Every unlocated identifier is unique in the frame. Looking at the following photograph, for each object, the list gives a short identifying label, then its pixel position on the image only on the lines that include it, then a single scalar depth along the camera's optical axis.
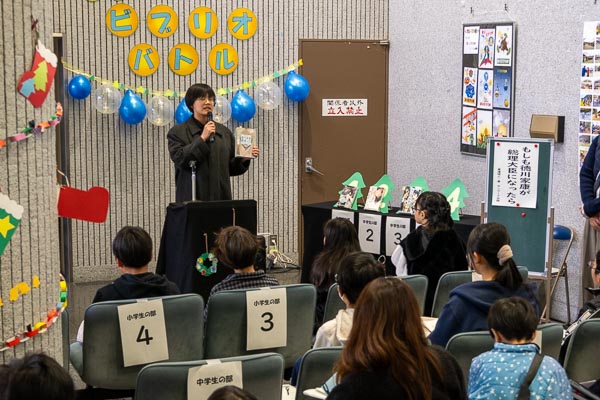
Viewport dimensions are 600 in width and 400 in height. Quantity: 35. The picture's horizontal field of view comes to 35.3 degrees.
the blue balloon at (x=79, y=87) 8.33
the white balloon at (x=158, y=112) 8.73
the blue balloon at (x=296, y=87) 9.16
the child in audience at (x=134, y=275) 4.66
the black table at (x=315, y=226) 7.71
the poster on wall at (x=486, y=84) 8.02
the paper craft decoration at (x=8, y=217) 3.12
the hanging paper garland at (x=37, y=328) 3.25
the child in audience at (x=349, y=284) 3.79
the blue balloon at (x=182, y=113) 8.72
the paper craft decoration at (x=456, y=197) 7.50
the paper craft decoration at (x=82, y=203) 3.67
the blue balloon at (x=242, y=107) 8.93
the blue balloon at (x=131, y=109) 8.51
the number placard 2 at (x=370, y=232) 7.73
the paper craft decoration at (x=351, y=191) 8.05
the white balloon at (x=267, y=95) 9.19
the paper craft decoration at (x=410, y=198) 7.70
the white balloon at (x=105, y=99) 8.52
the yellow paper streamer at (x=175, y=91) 8.48
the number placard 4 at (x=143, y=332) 4.30
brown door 9.47
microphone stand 6.67
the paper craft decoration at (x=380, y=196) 7.87
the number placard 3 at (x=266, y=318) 4.61
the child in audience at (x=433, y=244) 6.05
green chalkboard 6.86
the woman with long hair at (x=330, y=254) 5.36
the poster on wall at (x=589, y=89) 7.06
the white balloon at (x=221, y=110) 9.02
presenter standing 6.79
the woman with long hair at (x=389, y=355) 2.72
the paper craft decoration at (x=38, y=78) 3.15
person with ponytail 4.22
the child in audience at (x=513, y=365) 3.40
